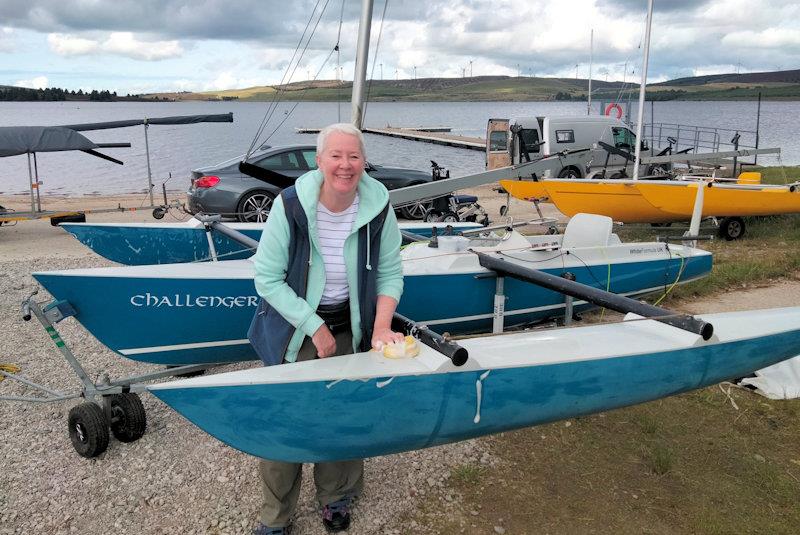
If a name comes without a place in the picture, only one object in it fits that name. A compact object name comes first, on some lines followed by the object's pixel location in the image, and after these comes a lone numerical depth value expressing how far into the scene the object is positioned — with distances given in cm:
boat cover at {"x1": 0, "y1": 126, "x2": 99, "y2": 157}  1090
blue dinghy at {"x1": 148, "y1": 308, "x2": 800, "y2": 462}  271
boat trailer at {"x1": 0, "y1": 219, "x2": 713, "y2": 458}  379
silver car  1113
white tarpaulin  496
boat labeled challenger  447
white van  1670
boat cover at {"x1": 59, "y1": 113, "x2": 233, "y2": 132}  1314
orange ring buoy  2527
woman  275
